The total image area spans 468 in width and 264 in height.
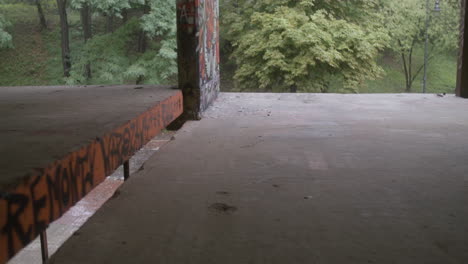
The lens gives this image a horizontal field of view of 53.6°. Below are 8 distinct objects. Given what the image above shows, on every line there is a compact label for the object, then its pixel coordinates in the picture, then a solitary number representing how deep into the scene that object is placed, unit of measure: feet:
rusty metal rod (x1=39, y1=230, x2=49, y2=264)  9.43
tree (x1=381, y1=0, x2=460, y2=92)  80.33
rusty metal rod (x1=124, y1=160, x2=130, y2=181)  13.92
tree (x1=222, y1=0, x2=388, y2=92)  53.93
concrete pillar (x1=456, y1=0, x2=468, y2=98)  25.62
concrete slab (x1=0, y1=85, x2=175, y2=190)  7.10
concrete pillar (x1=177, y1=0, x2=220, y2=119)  19.10
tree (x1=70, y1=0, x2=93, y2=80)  79.82
